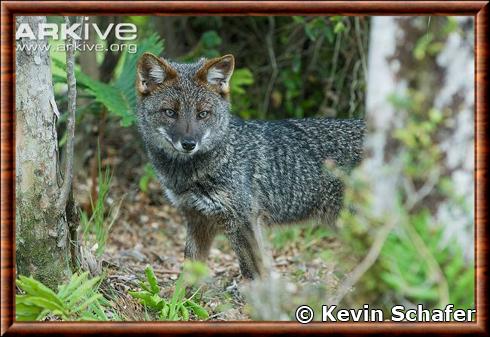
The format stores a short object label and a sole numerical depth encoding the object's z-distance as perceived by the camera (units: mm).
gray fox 14234
